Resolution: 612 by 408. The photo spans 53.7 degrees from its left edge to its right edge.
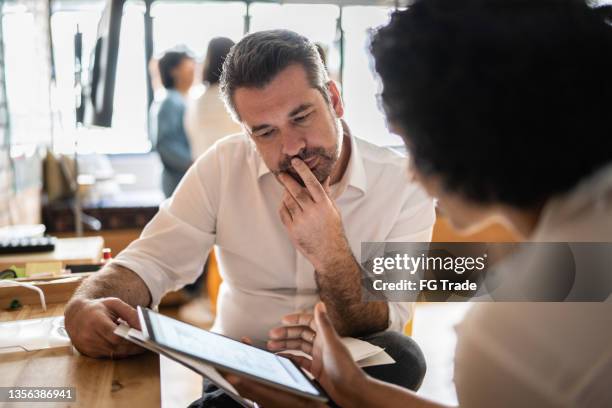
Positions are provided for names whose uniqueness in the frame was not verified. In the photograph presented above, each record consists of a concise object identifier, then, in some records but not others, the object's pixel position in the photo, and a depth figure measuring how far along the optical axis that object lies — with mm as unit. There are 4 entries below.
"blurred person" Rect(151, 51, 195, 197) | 3637
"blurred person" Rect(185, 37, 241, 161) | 3111
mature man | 1351
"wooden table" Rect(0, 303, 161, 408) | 913
